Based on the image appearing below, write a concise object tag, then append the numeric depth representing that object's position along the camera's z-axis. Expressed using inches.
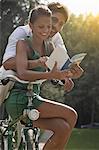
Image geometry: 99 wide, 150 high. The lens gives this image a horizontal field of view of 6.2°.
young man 264.1
